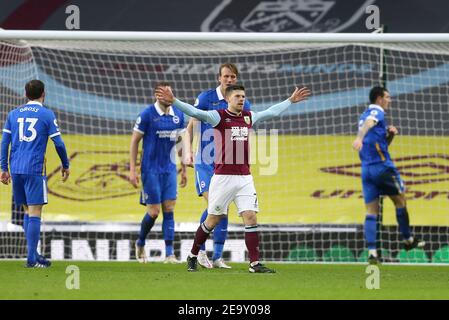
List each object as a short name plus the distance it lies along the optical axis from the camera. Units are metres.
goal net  27.20
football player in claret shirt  19.56
